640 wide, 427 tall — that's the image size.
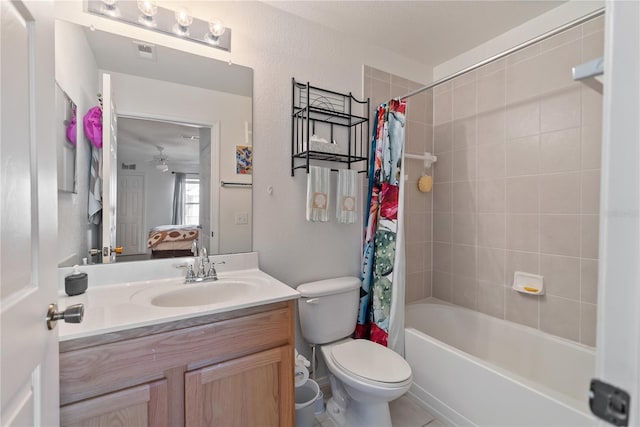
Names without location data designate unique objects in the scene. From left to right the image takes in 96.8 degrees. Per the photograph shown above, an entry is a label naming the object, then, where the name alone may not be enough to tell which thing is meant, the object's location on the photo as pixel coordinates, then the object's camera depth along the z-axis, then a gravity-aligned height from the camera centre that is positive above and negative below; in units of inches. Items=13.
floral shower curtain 71.9 -8.7
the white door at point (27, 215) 19.1 -0.6
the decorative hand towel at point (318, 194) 67.7 +3.6
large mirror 50.4 +11.3
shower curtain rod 47.4 +32.3
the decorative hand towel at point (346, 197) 71.9 +3.1
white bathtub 50.8 -35.9
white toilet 54.4 -32.2
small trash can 58.1 -41.6
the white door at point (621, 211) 16.1 +0.0
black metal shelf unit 69.6 +21.8
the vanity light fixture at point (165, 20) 51.4 +36.5
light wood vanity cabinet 34.5 -23.0
